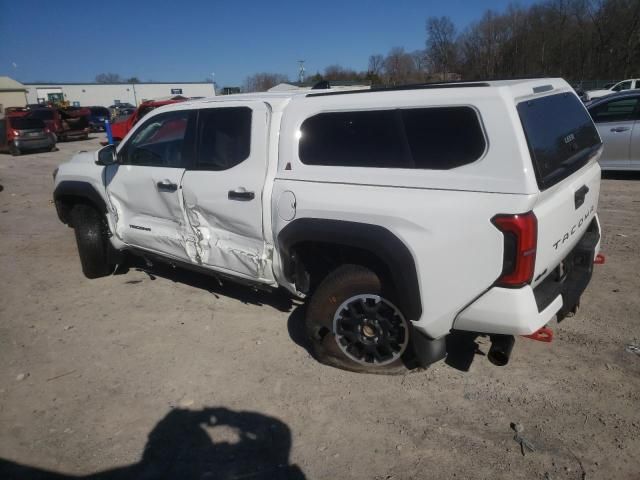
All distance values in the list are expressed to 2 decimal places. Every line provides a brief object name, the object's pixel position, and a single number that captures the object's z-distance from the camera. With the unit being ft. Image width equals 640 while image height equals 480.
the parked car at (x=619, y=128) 26.73
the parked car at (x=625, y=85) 80.27
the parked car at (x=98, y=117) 102.63
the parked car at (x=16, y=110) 88.12
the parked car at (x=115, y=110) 125.35
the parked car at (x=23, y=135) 61.41
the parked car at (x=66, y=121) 74.54
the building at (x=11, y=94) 199.41
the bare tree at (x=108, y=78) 339.98
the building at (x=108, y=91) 225.15
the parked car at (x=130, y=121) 52.65
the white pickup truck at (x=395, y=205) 8.30
